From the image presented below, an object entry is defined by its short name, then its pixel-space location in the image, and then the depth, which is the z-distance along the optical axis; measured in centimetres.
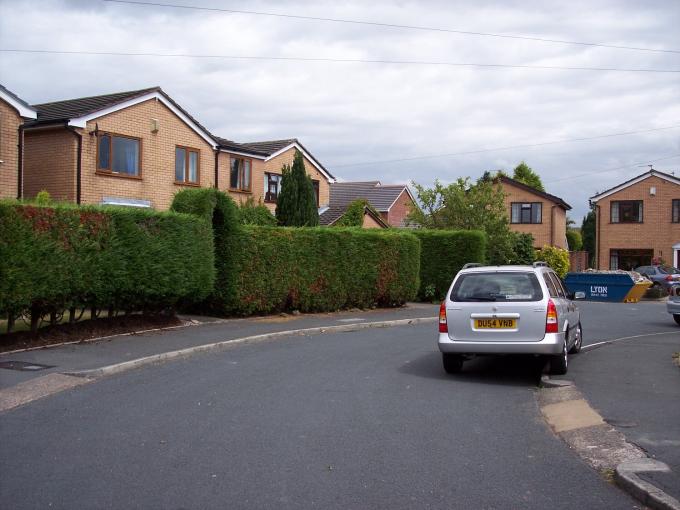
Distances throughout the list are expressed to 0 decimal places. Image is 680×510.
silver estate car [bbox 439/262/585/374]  1048
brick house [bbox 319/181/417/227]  5806
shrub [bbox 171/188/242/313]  1858
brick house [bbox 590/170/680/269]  4884
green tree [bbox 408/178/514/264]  3569
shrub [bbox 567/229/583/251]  7388
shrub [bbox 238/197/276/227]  2620
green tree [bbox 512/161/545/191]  6424
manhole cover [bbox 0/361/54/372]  1064
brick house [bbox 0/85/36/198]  2273
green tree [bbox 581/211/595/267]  7131
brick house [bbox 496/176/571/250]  5200
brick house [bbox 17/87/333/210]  2567
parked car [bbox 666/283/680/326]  2050
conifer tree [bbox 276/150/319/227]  2789
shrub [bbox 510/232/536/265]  4050
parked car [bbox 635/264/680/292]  3782
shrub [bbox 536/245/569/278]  4222
